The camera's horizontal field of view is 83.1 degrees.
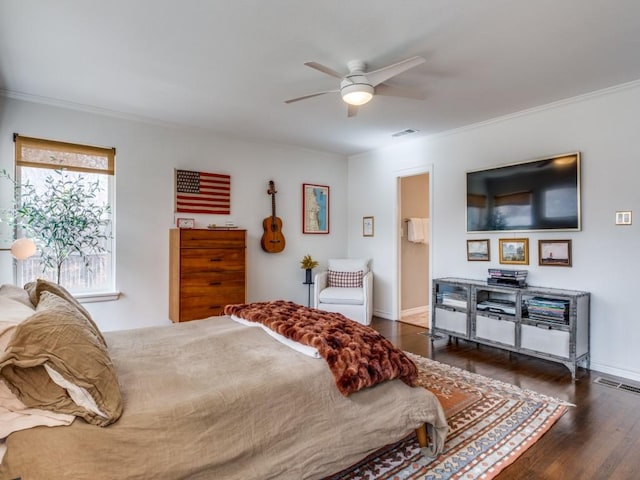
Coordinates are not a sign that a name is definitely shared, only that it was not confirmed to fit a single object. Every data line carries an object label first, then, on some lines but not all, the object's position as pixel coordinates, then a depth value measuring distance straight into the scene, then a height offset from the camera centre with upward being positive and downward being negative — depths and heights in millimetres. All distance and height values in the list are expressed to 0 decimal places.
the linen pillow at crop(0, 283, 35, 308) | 1873 -281
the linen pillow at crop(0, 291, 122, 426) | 1211 -452
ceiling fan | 2591 +1200
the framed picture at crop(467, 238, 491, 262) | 4211 -95
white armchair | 4832 -651
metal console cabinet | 3225 -751
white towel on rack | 5602 +200
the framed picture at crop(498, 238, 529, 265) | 3861 -87
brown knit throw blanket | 1800 -570
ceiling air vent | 4590 +1438
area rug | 1910 -1191
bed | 1194 -705
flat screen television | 3520 +503
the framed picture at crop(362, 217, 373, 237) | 5727 +262
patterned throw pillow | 5184 -529
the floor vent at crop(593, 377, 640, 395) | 2899 -1180
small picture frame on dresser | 4375 +248
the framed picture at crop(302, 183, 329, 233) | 5562 +546
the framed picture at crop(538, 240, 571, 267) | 3543 -100
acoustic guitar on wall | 5102 +153
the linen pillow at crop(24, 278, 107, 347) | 1954 -275
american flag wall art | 4410 +640
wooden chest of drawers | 4012 -332
